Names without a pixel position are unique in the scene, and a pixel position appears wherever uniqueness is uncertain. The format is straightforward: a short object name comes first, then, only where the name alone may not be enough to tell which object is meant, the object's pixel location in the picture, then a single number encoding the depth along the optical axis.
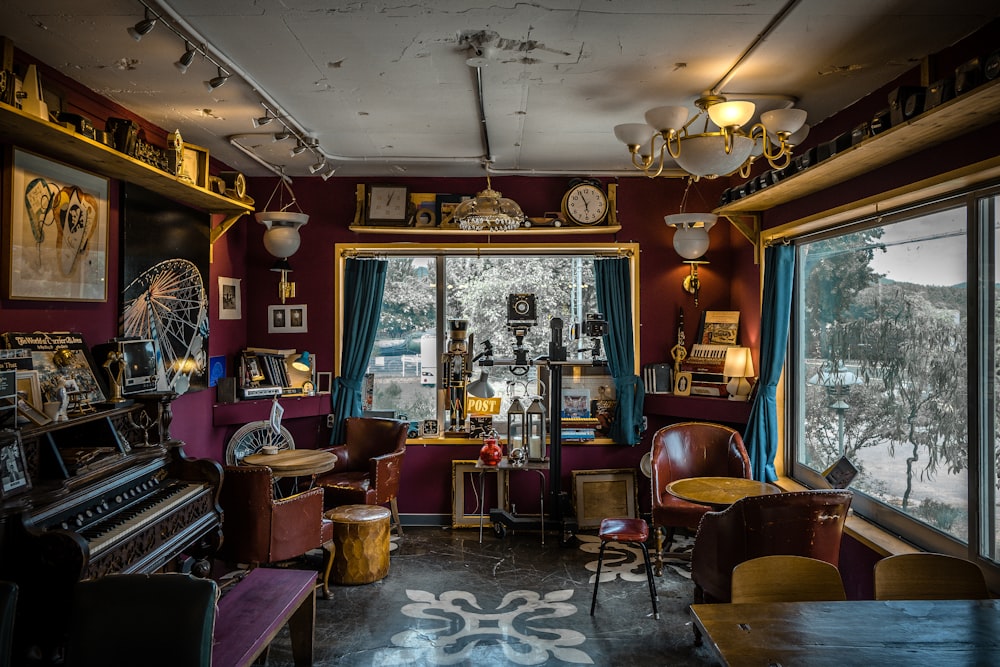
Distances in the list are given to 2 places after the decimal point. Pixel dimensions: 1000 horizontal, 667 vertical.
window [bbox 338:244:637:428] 6.27
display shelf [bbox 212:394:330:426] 5.56
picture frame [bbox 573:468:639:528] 5.85
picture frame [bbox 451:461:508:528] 5.93
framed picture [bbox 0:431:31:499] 2.68
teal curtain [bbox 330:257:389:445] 6.03
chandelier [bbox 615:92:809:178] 2.95
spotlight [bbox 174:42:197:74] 3.04
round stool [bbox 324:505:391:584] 4.58
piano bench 2.80
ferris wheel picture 4.40
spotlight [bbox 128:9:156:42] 2.71
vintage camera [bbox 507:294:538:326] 5.90
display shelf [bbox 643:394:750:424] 5.38
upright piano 2.59
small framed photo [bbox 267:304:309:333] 6.09
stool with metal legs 4.14
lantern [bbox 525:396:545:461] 5.63
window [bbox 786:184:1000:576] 3.14
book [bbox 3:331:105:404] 3.26
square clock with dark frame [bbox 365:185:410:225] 6.03
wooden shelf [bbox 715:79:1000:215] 2.65
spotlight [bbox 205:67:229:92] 3.37
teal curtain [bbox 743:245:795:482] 4.89
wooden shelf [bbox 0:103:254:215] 2.98
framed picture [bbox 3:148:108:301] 3.30
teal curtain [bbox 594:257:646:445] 5.89
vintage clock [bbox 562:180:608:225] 5.97
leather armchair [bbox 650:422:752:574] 4.87
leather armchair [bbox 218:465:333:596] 4.06
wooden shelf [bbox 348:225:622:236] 5.95
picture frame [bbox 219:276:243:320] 5.62
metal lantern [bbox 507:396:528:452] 5.66
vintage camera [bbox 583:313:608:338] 5.69
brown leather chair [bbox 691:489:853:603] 3.37
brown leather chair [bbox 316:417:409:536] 5.23
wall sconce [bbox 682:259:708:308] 5.97
